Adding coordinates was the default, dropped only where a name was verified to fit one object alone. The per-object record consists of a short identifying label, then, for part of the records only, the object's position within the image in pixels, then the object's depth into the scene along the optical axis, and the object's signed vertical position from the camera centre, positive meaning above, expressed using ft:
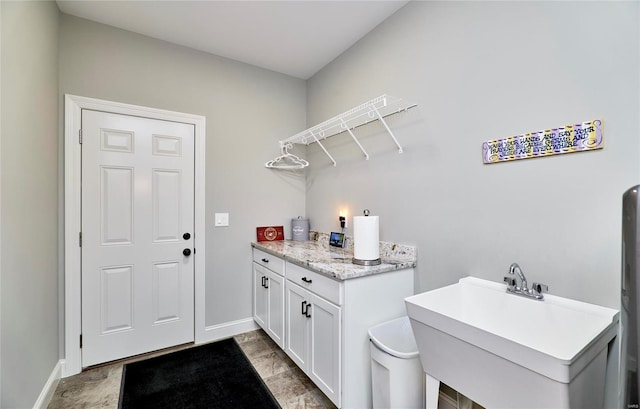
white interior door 7.14 -0.93
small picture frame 8.10 -1.08
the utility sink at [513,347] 2.80 -1.72
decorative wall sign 3.78 +0.94
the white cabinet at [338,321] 5.16 -2.41
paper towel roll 5.81 -0.72
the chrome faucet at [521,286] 4.14 -1.26
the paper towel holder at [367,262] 5.75 -1.24
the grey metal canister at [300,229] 9.55 -0.92
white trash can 4.67 -2.94
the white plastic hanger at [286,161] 9.65 +1.49
